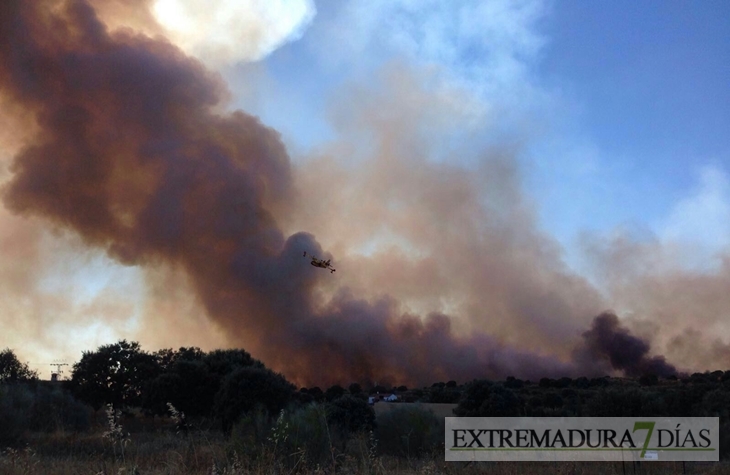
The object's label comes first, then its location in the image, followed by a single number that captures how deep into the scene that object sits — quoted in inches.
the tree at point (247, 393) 1337.4
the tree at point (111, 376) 1988.2
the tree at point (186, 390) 1648.6
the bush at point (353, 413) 1082.1
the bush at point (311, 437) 545.0
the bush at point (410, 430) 882.8
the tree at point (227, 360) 1761.6
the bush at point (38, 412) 869.8
